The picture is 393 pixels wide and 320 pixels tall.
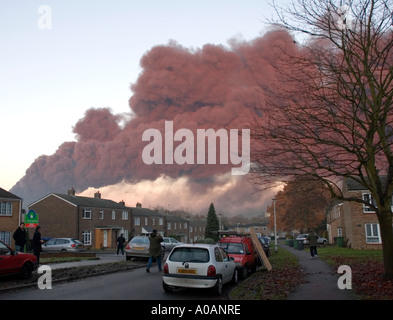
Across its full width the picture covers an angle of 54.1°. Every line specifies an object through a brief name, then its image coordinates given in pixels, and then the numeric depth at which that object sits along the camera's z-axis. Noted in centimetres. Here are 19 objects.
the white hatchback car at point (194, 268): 1017
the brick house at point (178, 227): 7593
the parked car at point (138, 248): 2125
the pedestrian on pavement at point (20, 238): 1578
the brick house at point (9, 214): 3291
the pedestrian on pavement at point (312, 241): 2319
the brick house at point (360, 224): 3291
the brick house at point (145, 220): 6097
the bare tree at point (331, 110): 1072
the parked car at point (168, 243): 3518
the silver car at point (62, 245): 3165
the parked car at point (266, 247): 2707
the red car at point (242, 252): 1434
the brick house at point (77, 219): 4594
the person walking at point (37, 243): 1595
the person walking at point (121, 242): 2889
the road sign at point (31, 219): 1947
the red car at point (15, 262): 1185
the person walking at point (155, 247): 1606
